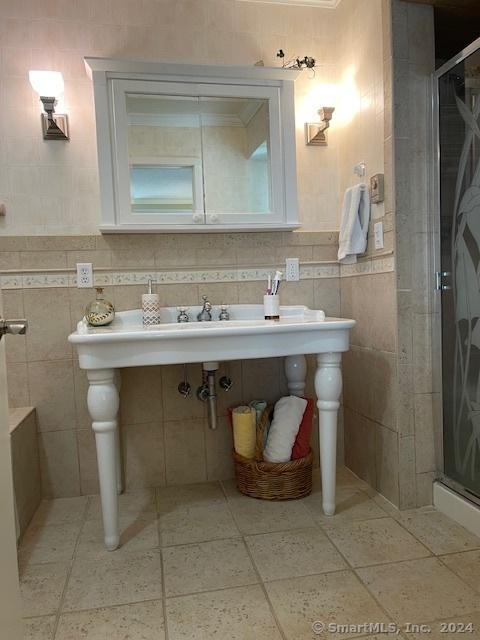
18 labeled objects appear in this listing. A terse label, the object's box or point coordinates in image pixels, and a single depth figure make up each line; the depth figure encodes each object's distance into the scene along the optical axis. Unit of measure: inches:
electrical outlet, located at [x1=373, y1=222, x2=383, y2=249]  70.6
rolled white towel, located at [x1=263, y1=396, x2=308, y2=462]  73.7
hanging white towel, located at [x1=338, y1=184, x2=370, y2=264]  73.9
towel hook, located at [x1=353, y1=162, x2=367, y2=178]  74.8
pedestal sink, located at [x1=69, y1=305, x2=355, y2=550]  57.2
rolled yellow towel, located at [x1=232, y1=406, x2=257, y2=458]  75.2
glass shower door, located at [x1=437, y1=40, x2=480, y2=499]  60.2
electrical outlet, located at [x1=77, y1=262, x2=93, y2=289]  76.6
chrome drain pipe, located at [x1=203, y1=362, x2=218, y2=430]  75.2
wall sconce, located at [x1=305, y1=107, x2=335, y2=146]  81.4
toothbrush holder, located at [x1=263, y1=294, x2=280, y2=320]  72.7
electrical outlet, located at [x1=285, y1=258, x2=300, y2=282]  83.4
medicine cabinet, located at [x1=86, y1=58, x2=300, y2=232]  74.6
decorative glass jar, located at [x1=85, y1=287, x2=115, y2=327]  70.4
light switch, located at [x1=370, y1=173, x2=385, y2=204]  69.2
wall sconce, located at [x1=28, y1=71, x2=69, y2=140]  71.2
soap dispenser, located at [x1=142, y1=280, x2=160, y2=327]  75.1
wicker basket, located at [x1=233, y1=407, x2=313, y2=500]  72.9
